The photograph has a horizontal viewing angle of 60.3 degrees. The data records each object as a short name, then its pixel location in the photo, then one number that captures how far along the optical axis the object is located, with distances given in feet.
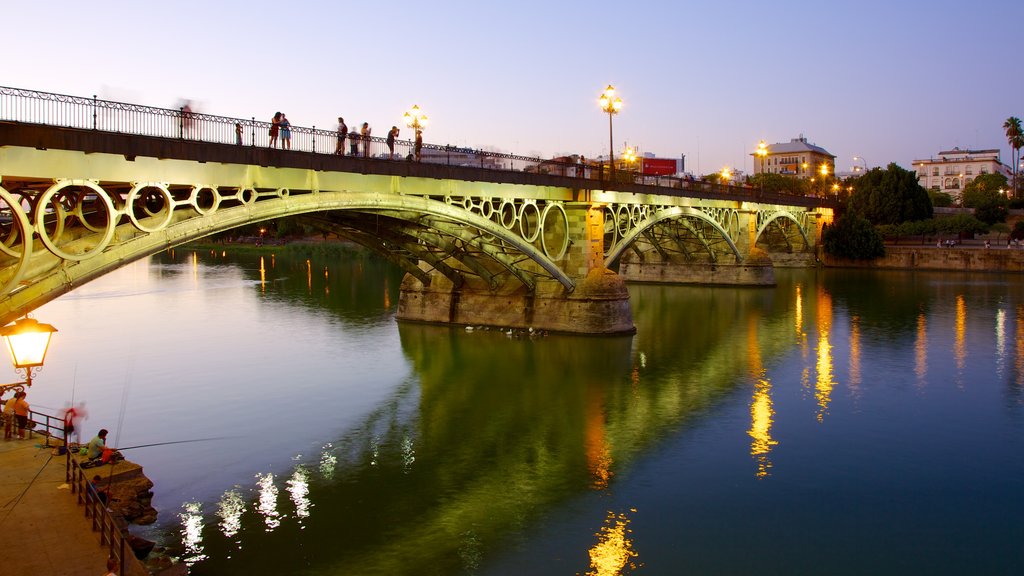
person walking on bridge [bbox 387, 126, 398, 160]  82.43
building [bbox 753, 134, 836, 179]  575.79
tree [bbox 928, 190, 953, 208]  405.18
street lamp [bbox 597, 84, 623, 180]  113.29
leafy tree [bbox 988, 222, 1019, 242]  296.83
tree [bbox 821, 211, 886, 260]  248.73
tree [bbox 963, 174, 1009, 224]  306.35
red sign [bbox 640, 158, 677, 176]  404.88
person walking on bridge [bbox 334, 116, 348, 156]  75.41
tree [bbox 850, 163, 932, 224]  294.05
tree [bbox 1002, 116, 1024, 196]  401.49
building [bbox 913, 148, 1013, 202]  607.37
